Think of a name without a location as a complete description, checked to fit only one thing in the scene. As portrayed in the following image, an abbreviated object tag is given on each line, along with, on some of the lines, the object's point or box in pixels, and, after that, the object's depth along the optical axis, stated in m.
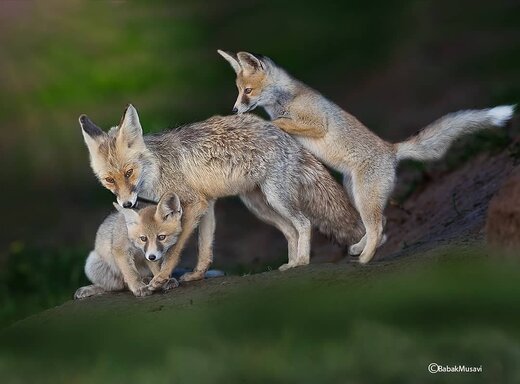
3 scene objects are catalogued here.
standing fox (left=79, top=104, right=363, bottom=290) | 19.31
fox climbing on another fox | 19.73
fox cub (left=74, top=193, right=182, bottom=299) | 18.97
